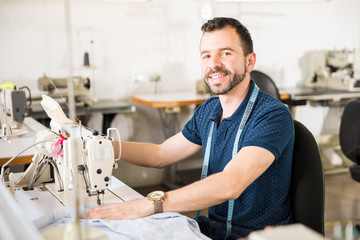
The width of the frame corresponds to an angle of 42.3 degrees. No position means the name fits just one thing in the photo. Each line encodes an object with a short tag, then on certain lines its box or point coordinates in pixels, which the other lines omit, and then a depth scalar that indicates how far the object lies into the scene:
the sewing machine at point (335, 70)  4.46
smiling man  1.52
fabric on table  1.28
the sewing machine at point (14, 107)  2.82
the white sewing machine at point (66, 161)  1.56
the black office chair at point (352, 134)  2.81
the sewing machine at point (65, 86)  3.63
